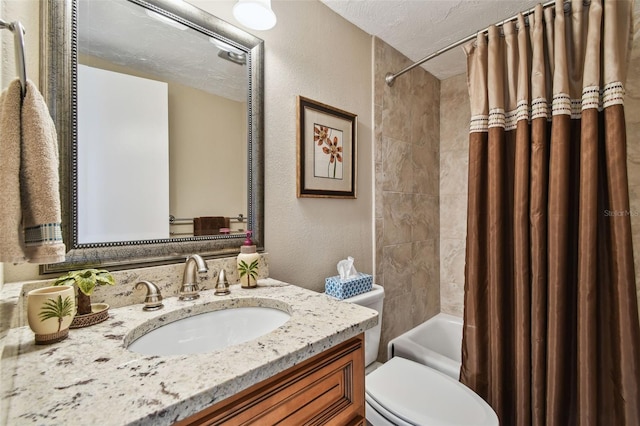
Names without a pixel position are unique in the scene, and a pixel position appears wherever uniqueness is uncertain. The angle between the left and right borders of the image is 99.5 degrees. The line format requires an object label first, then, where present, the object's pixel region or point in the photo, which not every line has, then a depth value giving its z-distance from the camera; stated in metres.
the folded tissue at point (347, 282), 1.27
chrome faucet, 0.86
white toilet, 0.95
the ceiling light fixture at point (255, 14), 1.00
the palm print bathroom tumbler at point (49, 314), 0.56
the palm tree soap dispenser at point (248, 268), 0.98
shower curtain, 1.00
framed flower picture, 1.31
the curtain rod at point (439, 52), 1.19
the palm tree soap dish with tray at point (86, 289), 0.65
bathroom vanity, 0.39
